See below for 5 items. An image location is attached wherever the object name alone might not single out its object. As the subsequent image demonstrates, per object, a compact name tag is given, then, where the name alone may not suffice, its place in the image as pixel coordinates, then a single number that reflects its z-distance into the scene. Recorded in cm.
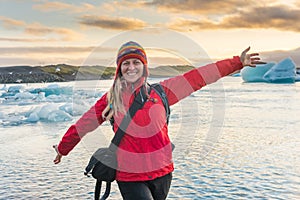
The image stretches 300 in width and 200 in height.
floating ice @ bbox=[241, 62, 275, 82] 2679
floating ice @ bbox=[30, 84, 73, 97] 1952
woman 223
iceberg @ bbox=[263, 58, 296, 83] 2427
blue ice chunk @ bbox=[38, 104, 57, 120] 984
